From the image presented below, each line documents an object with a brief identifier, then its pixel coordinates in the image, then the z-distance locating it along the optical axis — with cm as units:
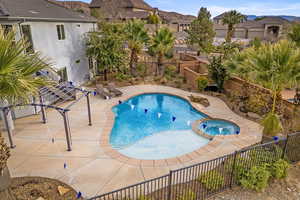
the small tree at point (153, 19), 5816
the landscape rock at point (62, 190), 648
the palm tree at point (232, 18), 3959
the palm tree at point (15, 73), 438
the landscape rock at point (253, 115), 1248
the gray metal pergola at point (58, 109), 840
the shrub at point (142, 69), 2208
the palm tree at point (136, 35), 1974
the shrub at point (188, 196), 604
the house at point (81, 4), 10023
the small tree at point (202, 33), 3042
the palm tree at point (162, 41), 2034
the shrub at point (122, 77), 1997
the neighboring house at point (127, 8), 6840
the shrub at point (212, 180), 657
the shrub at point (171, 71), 2195
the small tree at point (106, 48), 1762
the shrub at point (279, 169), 691
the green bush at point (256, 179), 648
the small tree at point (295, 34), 1184
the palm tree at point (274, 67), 720
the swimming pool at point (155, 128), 1011
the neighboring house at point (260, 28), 5414
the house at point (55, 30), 1109
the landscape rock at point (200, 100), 1498
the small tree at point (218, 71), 1528
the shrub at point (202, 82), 1661
